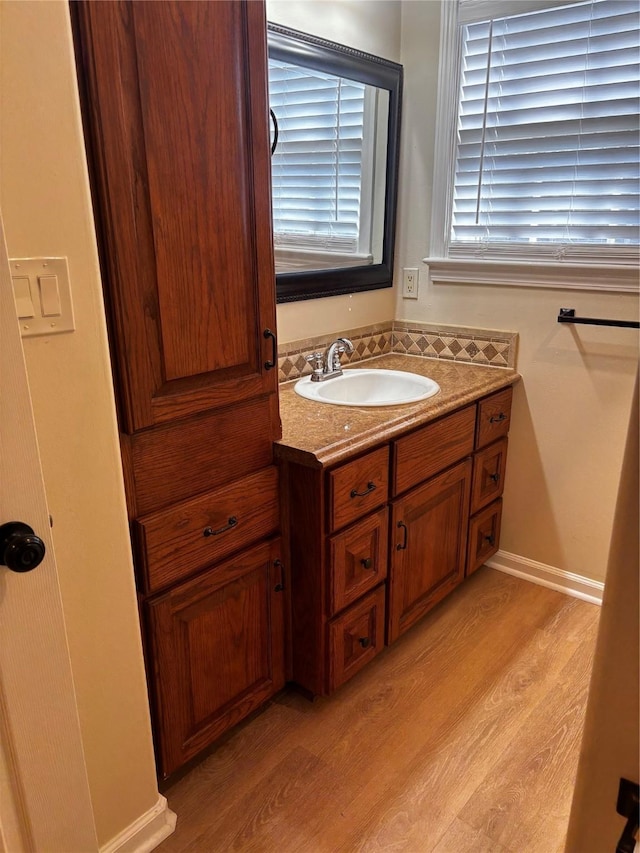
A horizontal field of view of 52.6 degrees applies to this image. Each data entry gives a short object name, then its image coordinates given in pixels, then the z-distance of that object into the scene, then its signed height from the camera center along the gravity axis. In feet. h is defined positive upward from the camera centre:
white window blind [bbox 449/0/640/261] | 6.51 +0.79
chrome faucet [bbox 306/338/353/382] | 7.15 -1.61
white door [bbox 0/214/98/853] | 3.04 -2.30
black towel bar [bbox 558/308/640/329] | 6.81 -1.16
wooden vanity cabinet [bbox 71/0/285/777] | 3.79 -0.75
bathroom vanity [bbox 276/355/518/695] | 5.44 -2.71
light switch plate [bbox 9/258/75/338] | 3.39 -0.43
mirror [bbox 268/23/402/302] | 6.48 +0.47
